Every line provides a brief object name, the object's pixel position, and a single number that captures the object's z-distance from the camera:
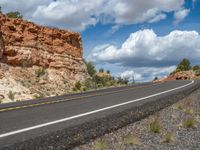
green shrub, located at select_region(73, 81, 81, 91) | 28.41
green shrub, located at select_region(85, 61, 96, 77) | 43.30
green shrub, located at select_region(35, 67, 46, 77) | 26.80
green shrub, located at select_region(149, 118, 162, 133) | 6.29
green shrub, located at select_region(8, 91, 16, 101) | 19.16
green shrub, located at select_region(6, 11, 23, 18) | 34.68
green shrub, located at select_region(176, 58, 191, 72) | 69.88
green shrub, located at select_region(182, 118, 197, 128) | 6.77
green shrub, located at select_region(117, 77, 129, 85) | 44.72
